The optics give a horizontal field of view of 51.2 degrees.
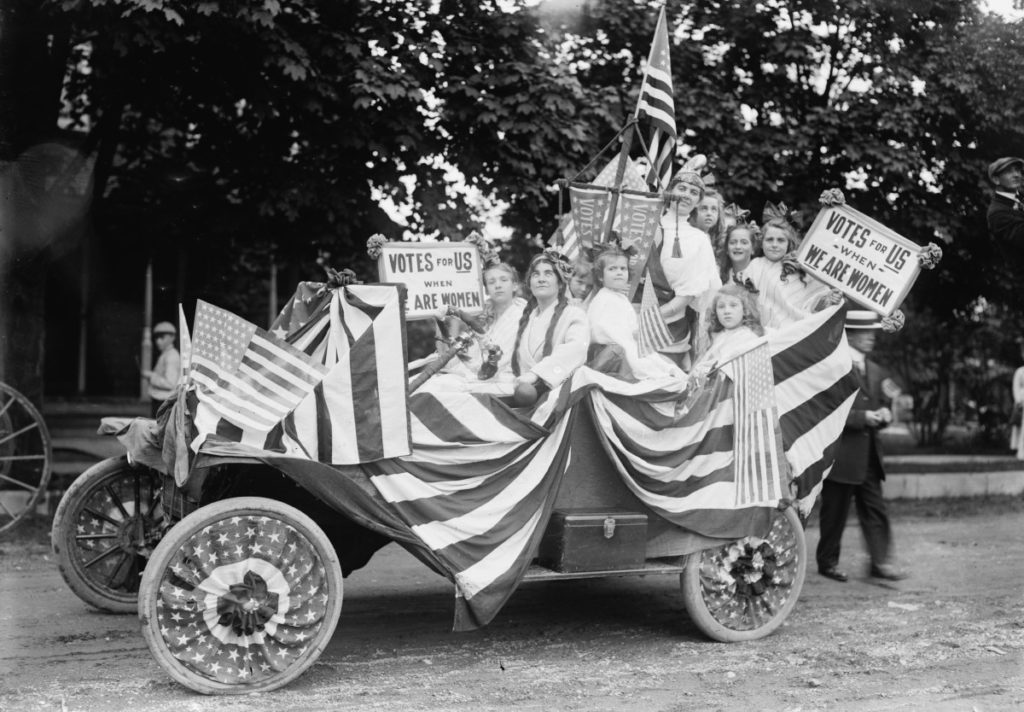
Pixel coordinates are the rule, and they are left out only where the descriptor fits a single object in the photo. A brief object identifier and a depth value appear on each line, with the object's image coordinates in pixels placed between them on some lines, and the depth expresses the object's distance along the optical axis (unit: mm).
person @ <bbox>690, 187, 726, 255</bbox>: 7320
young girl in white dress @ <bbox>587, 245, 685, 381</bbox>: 5738
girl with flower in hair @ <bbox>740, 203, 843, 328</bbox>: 6574
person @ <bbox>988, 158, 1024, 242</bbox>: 6477
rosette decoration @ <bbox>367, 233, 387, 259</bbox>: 6328
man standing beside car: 7387
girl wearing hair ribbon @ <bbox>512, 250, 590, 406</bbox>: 5426
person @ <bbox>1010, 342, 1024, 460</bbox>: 10227
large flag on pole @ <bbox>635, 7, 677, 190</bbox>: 7113
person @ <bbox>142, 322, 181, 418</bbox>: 10258
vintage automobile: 4566
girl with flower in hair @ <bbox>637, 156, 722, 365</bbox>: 6746
